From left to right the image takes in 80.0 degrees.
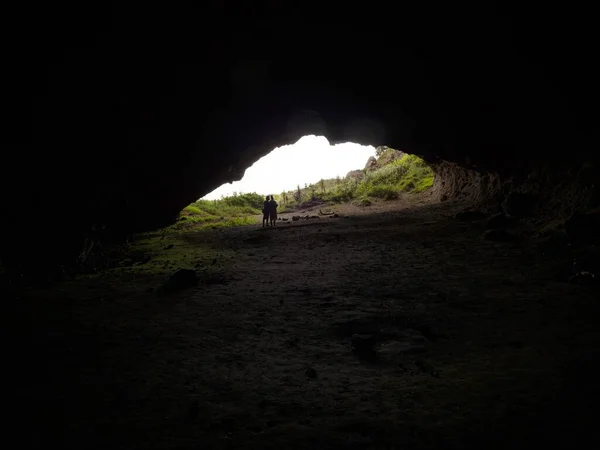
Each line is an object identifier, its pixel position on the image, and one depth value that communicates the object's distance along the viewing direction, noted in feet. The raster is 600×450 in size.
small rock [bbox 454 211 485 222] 51.44
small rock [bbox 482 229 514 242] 38.55
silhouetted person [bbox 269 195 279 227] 70.54
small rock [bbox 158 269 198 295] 28.71
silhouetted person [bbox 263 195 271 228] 70.06
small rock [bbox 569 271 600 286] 23.86
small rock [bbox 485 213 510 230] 43.68
